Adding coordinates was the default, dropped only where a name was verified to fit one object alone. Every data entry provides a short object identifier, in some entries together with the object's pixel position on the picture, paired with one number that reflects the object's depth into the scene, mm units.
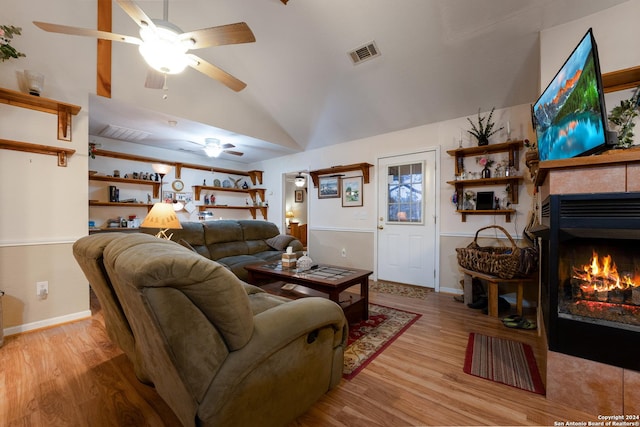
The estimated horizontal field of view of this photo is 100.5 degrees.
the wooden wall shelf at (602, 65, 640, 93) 1897
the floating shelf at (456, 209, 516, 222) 3214
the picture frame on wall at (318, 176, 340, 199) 4898
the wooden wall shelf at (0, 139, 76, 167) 2448
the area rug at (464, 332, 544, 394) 1722
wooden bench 2746
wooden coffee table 2393
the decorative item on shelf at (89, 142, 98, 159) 3671
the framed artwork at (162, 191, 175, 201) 4945
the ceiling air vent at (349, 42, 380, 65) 3041
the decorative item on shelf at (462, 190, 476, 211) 3490
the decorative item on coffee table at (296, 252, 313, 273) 2861
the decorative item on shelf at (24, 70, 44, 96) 2463
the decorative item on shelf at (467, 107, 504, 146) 3328
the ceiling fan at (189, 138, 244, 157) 4184
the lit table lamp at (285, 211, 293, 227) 8811
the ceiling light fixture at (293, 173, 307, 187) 6199
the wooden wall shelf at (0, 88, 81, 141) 2426
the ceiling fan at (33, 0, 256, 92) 1770
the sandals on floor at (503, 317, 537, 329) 2492
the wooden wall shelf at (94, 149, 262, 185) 4253
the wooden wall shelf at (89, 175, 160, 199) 4086
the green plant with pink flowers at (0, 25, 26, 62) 2268
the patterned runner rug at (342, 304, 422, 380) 1955
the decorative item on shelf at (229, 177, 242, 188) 6062
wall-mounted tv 1355
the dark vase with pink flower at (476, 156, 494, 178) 3332
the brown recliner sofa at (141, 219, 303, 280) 3812
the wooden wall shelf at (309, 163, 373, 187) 4438
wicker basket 2656
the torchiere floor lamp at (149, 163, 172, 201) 4328
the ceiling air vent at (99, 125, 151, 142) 3915
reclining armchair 905
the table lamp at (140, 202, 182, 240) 2666
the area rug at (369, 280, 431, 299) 3607
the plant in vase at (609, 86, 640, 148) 1892
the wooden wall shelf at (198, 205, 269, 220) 5720
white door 3855
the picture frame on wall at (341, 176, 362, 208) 4609
